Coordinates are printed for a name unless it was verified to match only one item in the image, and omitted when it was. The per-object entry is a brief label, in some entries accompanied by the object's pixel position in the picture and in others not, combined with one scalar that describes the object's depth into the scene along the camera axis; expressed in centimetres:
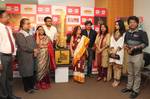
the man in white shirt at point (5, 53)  214
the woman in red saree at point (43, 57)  286
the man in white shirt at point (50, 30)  318
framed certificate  313
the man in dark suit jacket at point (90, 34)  340
